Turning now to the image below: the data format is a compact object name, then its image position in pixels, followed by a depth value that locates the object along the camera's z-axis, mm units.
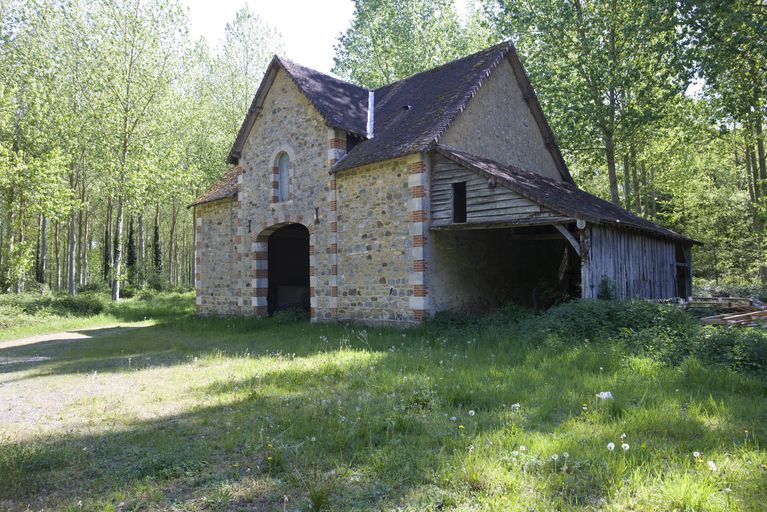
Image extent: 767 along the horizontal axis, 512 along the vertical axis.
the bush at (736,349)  6953
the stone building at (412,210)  12586
